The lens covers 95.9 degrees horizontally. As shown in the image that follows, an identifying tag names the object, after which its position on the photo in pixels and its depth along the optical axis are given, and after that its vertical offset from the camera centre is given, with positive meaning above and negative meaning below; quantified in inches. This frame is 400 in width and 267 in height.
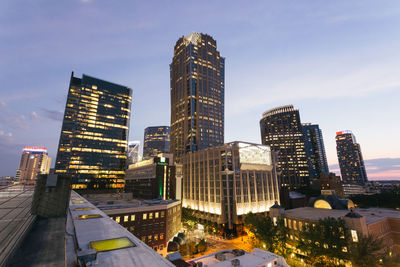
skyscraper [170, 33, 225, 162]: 6210.6 +2873.9
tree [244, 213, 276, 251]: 1955.8 -600.7
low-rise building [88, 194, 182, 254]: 2126.5 -513.8
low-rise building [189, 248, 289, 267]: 1195.7 -575.0
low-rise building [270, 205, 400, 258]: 1604.3 -472.7
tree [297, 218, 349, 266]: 1566.1 -584.1
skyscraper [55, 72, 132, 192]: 5787.4 +1449.9
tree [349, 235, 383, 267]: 1376.7 -602.4
